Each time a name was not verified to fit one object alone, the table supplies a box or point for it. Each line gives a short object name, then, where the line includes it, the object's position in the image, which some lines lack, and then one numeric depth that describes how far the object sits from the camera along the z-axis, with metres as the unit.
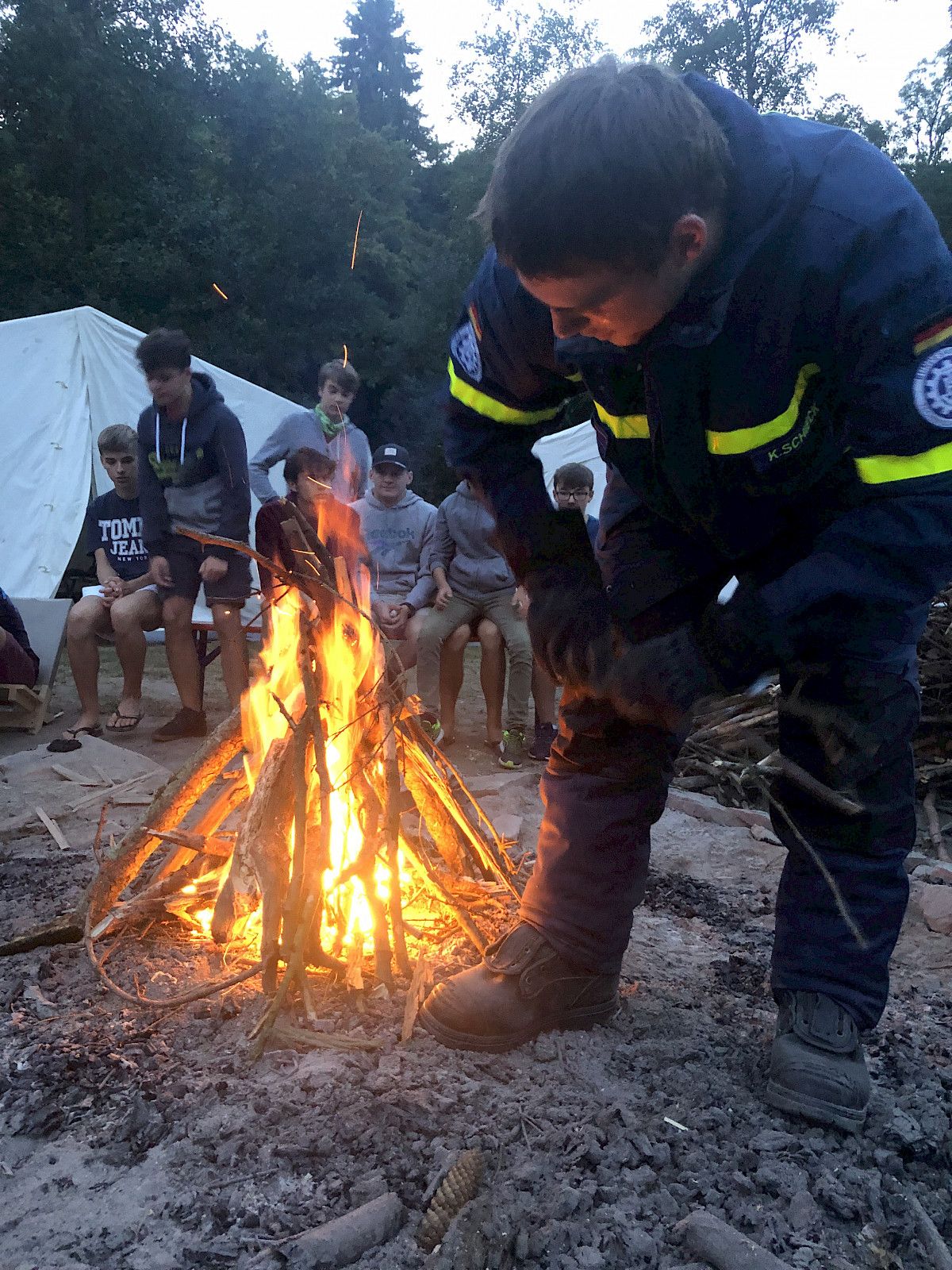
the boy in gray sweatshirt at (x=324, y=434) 5.52
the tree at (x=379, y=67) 33.62
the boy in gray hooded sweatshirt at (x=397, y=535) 5.58
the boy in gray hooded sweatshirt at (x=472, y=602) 5.28
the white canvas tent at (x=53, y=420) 6.89
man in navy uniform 1.38
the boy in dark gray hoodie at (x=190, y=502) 4.87
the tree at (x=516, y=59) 27.84
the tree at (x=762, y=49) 24.41
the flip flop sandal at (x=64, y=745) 4.18
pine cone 1.33
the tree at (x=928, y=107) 25.80
